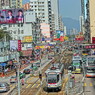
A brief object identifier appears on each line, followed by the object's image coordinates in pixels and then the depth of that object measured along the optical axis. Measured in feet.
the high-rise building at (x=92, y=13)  421.01
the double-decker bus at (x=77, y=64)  230.11
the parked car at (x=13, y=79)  185.31
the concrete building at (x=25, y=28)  375.94
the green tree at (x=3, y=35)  321.83
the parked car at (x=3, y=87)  149.28
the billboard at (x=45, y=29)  585.22
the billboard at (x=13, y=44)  167.26
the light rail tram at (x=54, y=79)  141.79
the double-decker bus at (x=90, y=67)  204.95
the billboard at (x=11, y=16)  360.48
